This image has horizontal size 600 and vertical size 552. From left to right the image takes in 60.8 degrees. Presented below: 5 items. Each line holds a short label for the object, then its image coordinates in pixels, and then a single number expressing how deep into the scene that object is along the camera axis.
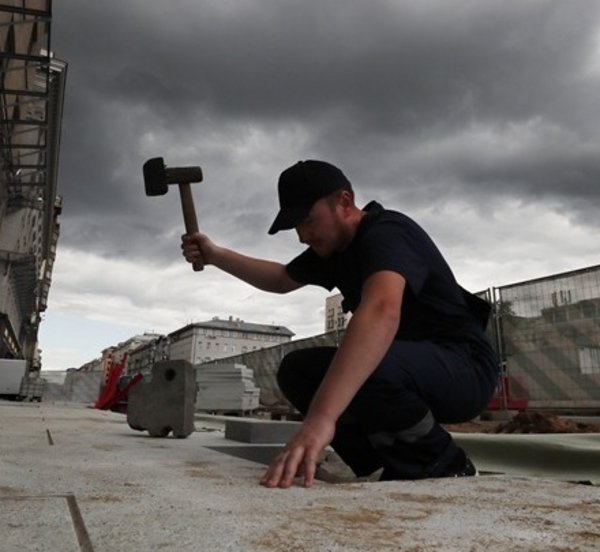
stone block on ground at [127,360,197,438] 3.77
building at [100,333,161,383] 108.62
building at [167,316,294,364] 92.06
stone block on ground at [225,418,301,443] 3.52
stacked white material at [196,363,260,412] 12.20
